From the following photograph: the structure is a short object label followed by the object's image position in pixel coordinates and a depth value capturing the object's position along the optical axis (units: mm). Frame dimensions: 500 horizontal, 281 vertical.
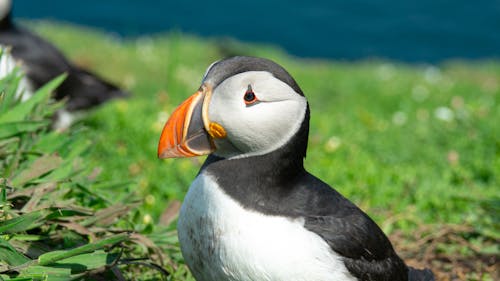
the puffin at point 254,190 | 5238
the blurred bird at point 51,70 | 11836
